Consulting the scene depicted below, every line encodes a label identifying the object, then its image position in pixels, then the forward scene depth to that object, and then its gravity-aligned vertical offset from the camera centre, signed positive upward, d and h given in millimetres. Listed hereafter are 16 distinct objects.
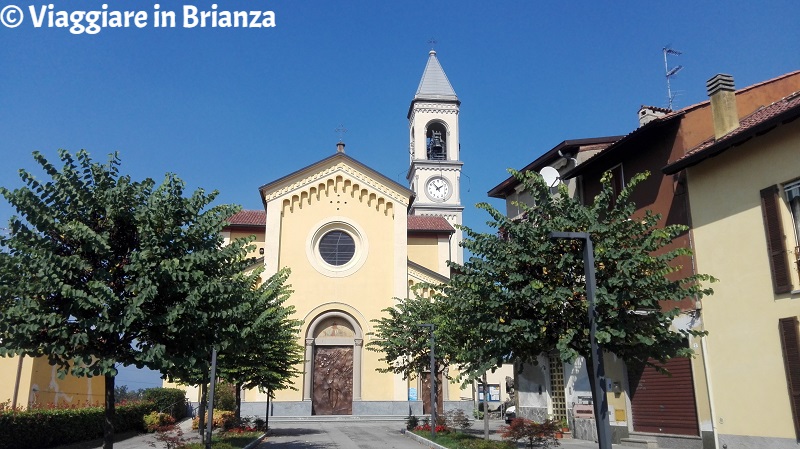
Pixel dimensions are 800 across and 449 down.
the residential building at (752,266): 13961 +2446
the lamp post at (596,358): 10920 +266
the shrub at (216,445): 16109 -1847
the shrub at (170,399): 32250 -1151
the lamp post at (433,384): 21667 -334
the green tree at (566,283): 12414 +1792
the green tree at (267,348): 17578 +942
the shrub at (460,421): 23359 -1701
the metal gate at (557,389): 23952 -575
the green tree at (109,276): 10656 +1744
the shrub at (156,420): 26703 -1828
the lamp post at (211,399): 14047 -513
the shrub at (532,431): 14133 -1265
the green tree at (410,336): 25755 +1583
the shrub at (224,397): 31391 -1013
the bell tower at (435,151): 61656 +21969
